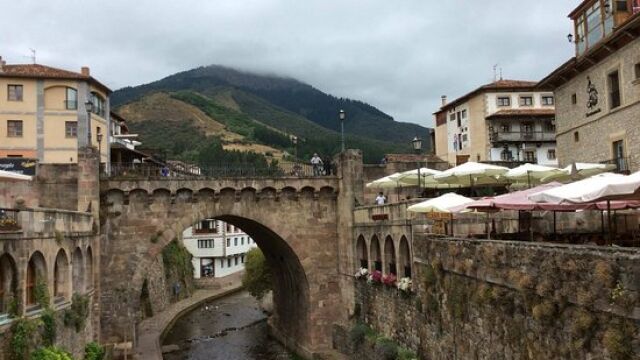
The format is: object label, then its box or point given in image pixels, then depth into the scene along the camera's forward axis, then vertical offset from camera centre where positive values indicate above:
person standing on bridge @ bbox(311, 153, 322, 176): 34.83 +2.63
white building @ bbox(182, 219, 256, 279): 79.00 -4.39
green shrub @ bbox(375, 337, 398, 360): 24.27 -5.88
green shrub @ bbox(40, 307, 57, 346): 19.20 -3.53
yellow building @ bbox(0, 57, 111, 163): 49.34 +9.34
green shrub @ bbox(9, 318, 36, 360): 17.03 -3.47
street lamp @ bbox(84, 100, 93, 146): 25.29 +4.97
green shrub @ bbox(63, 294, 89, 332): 22.33 -3.70
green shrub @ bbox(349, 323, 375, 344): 28.17 -5.97
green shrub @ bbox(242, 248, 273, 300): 49.16 -5.30
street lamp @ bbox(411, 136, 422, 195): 27.42 +2.95
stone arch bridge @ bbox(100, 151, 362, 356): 29.83 -0.57
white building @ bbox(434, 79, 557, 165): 60.62 +8.65
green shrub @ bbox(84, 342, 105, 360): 25.03 -5.76
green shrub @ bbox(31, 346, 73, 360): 17.94 -4.17
